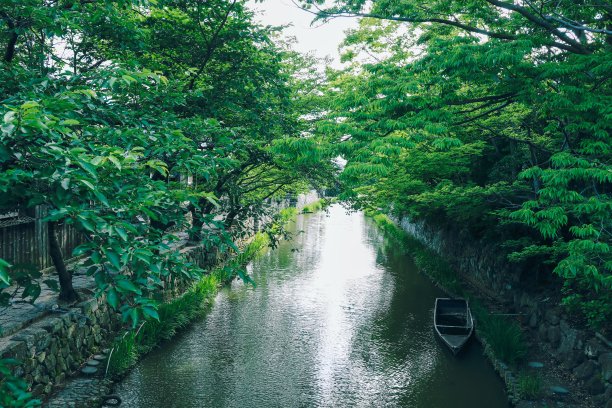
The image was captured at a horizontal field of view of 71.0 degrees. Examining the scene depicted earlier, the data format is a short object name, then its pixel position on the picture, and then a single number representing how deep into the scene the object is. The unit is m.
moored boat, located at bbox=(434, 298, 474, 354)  12.05
